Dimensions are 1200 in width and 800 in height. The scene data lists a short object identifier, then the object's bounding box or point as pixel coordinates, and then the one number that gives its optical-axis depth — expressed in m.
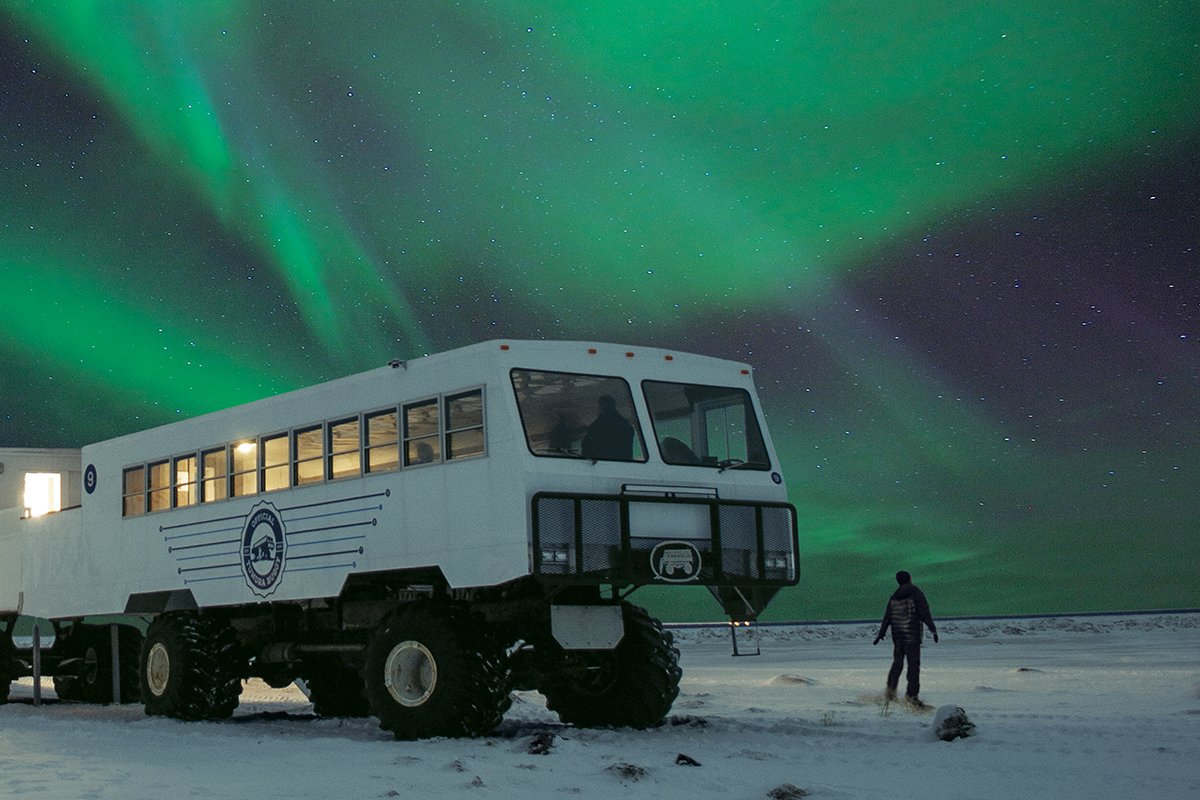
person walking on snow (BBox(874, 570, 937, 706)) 18.47
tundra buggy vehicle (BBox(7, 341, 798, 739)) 13.74
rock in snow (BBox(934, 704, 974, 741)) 13.53
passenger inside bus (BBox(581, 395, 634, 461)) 14.28
